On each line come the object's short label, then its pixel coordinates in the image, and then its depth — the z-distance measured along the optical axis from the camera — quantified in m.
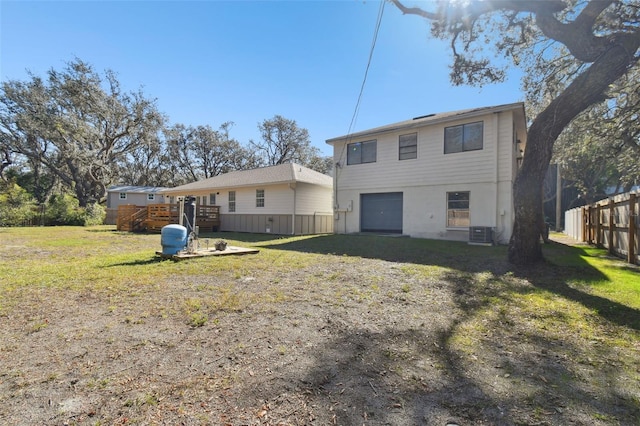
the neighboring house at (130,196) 31.77
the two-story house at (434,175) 11.30
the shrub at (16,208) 21.58
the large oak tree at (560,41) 6.30
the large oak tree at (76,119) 24.91
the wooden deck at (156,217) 18.45
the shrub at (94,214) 24.59
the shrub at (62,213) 23.75
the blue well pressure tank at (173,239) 7.79
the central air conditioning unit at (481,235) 10.95
